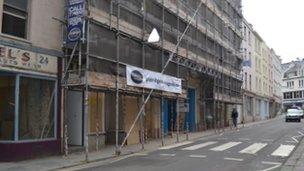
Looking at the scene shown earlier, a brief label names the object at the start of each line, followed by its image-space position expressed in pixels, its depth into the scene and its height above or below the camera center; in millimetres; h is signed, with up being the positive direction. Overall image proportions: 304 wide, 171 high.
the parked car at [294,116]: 52109 +316
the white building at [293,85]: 111488 +7880
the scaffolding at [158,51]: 17906 +3292
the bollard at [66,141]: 17156 -743
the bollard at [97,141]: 19409 -825
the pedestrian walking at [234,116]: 36969 +244
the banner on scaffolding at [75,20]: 17312 +3511
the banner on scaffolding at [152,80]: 20312 +1779
